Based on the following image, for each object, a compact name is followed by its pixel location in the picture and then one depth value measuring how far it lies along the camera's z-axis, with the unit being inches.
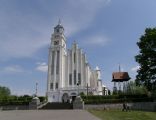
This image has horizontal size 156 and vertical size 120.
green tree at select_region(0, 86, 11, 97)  1586.9
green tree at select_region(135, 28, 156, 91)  719.9
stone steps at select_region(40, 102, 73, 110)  805.6
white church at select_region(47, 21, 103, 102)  1187.4
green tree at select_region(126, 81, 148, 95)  1345.6
